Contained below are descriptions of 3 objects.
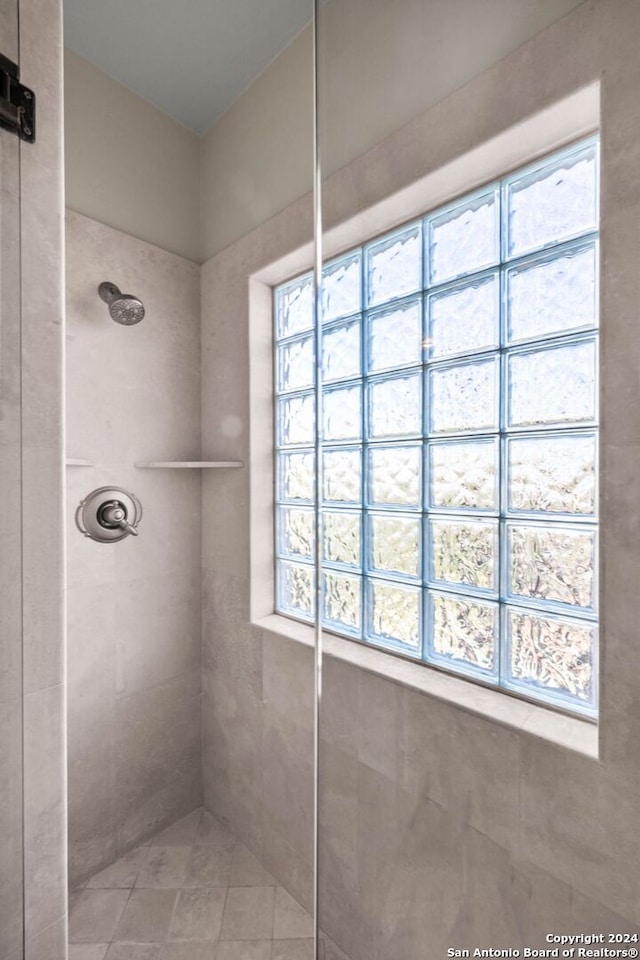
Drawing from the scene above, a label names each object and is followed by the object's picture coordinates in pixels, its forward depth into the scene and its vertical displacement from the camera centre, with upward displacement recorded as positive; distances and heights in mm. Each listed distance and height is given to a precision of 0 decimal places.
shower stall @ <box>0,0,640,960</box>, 423 -5
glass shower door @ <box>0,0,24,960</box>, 506 -92
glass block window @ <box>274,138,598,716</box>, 425 +51
